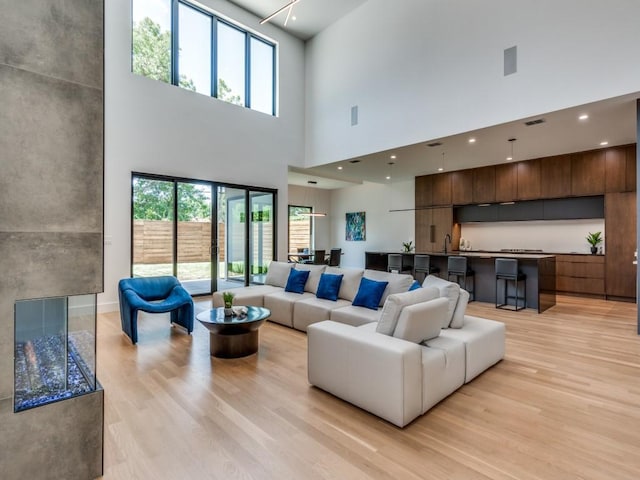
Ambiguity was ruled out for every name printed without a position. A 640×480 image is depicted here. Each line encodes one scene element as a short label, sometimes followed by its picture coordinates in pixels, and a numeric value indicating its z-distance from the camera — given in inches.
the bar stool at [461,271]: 266.5
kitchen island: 238.2
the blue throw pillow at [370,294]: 168.7
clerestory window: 259.1
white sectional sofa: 94.9
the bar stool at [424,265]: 290.2
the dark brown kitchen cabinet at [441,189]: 373.4
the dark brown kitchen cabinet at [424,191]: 390.3
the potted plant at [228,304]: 153.6
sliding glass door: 258.5
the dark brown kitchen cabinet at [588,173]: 278.2
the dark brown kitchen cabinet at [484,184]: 336.8
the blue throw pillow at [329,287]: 191.8
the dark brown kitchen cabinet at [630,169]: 265.3
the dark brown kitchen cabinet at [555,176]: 294.4
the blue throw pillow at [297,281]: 214.5
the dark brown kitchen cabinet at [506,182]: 323.6
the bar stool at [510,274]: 239.8
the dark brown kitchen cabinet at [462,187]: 354.3
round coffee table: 145.5
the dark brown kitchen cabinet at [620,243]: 266.1
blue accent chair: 167.3
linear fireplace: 66.3
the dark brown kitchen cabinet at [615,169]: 269.0
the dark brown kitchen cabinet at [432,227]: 375.8
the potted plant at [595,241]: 287.4
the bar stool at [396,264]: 311.1
